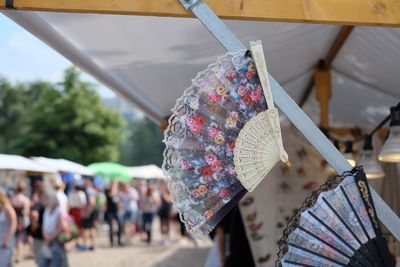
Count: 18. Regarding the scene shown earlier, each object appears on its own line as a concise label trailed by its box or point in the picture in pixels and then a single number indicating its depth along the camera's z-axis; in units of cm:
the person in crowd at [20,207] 996
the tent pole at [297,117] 263
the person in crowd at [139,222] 1631
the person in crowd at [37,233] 712
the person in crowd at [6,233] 670
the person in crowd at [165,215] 1488
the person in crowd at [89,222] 1279
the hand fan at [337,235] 251
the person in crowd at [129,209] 1445
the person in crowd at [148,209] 1452
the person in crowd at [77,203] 1209
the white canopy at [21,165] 914
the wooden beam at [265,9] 265
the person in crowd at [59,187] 800
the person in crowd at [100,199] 1697
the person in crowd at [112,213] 1374
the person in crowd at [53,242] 671
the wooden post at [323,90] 612
